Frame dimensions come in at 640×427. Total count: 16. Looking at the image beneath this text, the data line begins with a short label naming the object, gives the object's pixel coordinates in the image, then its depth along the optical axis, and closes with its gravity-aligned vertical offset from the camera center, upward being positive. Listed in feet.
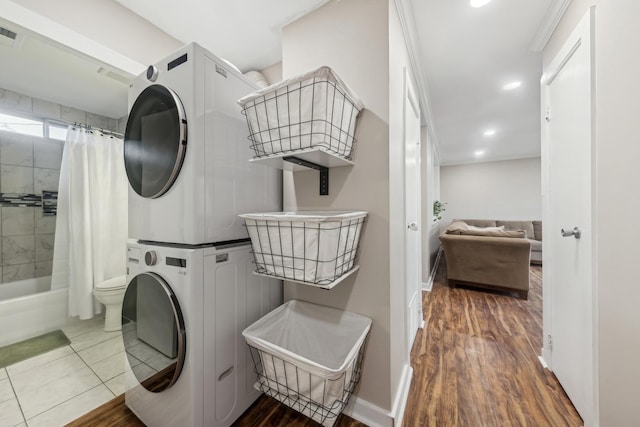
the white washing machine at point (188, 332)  3.15 -1.81
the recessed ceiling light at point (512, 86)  7.66 +4.31
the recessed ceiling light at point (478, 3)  4.47 +4.14
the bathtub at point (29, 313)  6.26 -2.93
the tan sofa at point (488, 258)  9.60 -2.13
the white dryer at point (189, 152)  3.21 +0.94
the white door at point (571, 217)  3.67 -0.13
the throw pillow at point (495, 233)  9.89 -1.03
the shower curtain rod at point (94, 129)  7.72 +2.95
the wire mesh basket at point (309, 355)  3.00 -2.21
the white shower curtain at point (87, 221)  7.29 -0.26
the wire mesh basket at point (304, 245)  2.97 -0.46
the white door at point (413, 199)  5.50 +0.34
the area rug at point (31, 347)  5.69 -3.62
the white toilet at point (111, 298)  6.86 -2.61
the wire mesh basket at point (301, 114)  2.95 +1.38
